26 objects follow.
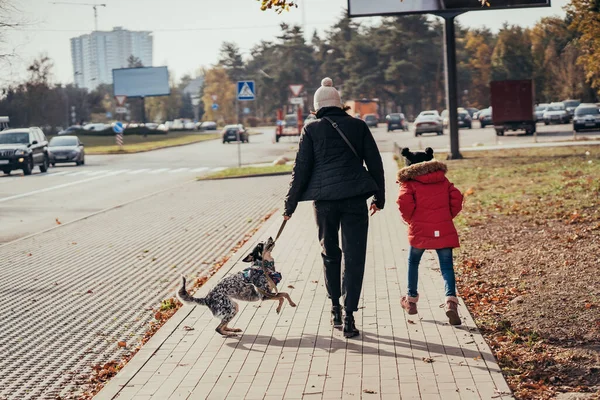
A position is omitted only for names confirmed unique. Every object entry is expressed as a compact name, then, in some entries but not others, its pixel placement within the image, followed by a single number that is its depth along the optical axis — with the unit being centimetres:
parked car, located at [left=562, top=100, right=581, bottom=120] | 6925
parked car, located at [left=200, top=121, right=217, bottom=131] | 11162
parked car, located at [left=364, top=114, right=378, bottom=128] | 8100
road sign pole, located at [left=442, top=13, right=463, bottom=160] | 2725
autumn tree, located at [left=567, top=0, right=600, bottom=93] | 3375
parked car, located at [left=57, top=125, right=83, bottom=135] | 9889
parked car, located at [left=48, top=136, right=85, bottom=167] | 4106
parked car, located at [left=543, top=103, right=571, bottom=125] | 6069
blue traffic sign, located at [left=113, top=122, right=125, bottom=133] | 5382
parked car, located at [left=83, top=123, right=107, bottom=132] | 10787
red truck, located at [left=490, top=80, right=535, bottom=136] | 4747
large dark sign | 2377
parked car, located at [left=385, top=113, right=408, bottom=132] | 6931
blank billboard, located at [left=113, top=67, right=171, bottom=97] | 8975
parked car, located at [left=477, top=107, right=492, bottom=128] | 6544
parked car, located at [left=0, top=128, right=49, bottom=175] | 3538
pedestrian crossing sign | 2962
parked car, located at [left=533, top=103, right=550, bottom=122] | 6318
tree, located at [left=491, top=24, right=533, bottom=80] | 10400
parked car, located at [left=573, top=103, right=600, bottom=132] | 4459
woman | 683
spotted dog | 706
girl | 709
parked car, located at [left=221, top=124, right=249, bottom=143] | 6328
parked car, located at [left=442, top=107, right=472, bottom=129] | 6432
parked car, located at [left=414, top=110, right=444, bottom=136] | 5509
